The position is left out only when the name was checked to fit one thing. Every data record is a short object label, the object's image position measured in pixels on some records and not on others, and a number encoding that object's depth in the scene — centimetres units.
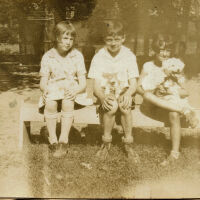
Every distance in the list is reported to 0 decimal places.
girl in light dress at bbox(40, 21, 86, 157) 264
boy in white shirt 257
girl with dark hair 258
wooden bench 274
